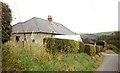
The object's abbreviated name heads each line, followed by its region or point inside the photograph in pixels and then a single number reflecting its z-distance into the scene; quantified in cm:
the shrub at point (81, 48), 788
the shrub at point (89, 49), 913
